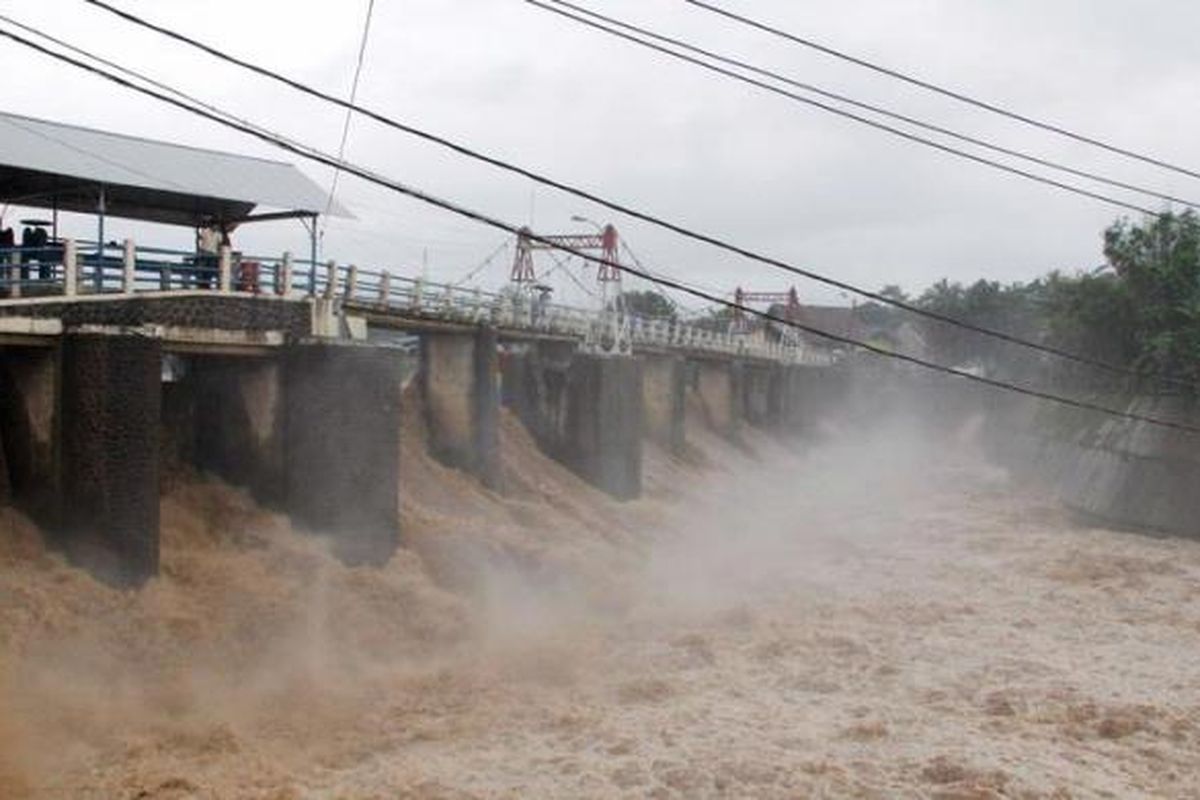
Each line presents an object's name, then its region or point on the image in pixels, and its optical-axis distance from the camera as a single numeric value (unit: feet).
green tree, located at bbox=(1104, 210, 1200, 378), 114.62
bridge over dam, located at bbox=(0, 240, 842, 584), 51.85
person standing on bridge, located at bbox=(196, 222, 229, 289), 78.23
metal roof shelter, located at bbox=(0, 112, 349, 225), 62.49
